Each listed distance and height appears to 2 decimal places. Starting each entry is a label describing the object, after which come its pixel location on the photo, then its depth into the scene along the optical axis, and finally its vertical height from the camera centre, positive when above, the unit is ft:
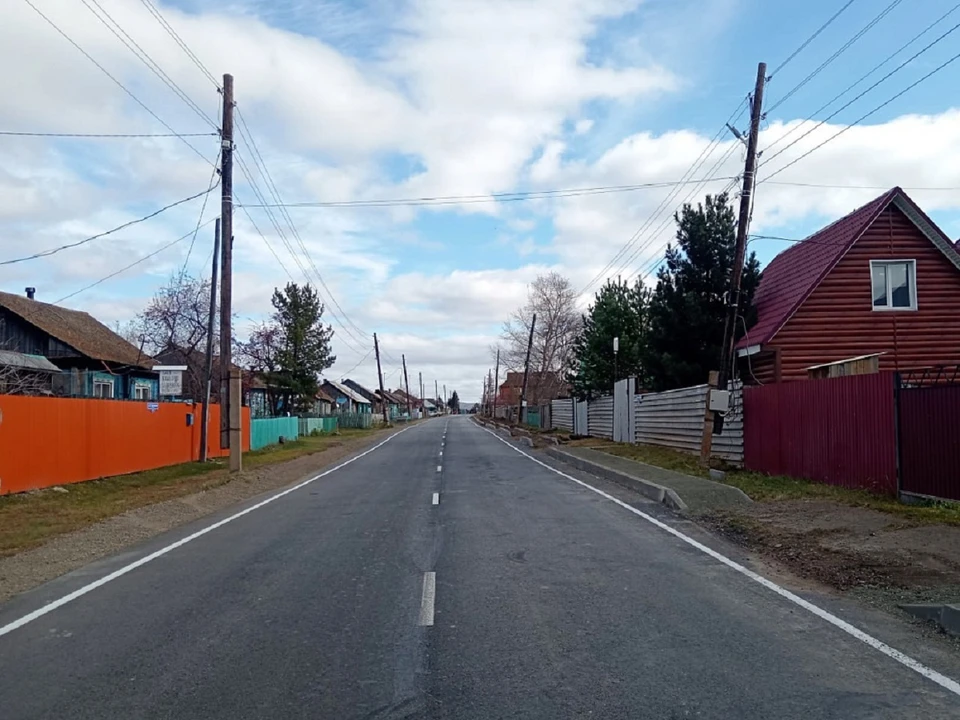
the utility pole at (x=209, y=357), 98.78 +5.49
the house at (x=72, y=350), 125.70 +8.45
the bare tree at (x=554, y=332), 255.91 +20.77
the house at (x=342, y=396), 378.61 +5.13
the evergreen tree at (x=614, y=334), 145.07 +11.51
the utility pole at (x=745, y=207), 67.26 +14.68
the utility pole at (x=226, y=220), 82.64 +16.91
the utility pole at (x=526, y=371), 234.25 +9.50
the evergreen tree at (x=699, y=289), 94.27 +12.08
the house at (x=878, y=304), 87.51 +9.63
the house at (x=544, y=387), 284.61 +6.51
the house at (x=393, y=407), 457.84 +0.21
